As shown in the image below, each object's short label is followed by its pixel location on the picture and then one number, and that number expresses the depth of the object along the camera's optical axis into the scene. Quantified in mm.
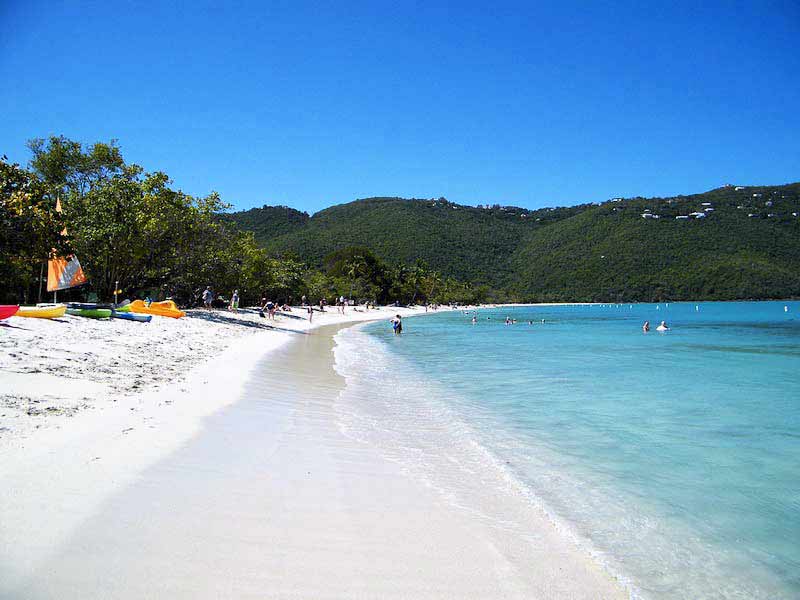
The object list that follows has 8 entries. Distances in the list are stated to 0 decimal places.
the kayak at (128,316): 18422
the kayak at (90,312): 16719
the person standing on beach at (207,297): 32875
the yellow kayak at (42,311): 14164
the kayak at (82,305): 17623
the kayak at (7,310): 11719
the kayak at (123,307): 19450
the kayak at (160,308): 20450
